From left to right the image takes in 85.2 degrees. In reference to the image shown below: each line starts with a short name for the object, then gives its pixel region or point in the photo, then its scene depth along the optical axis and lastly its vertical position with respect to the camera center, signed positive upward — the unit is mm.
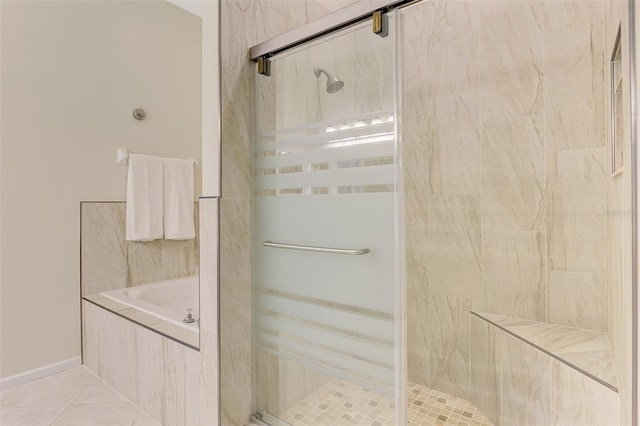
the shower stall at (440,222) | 1310 -52
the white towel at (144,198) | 2650 +123
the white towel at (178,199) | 2887 +120
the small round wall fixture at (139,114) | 2756 +798
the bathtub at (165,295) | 2338 -608
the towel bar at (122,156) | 2636 +439
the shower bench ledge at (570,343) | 1400 -634
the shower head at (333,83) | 1417 +529
